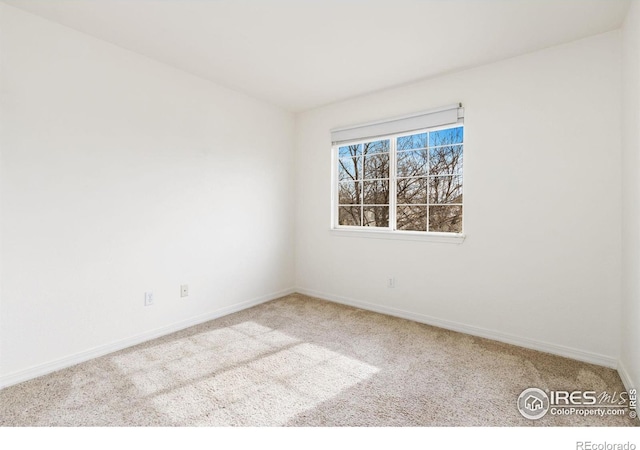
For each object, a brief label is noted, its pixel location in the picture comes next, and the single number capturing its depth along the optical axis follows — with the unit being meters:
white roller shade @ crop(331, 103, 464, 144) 3.00
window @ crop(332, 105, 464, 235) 3.16
